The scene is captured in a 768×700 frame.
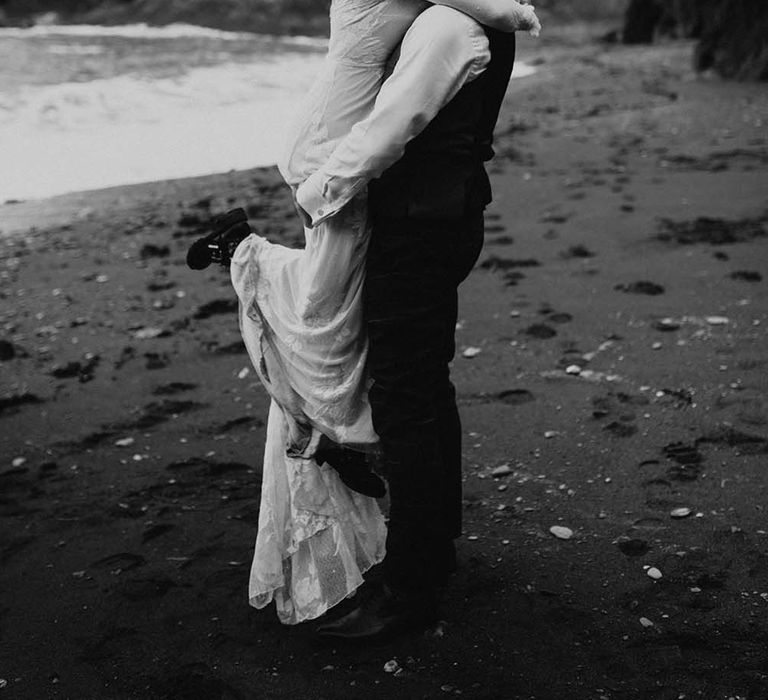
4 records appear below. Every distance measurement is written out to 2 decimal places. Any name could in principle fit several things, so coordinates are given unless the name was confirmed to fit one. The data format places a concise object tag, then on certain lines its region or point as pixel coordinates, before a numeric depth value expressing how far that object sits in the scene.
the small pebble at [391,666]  2.36
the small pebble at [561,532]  2.94
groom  2.01
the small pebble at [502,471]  3.37
